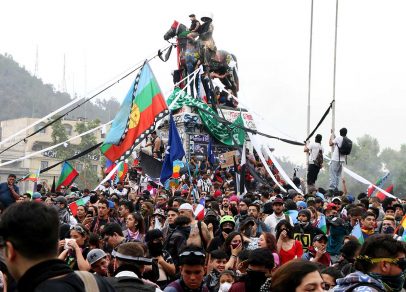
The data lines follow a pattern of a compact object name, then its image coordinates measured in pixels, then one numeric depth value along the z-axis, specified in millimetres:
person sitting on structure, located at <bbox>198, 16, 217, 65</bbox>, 27938
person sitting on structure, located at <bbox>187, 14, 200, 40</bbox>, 27766
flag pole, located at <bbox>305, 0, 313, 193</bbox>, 23517
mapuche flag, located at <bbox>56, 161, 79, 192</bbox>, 20750
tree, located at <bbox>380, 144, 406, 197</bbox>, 45569
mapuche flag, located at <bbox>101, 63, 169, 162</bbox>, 17141
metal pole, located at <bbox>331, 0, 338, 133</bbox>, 21184
